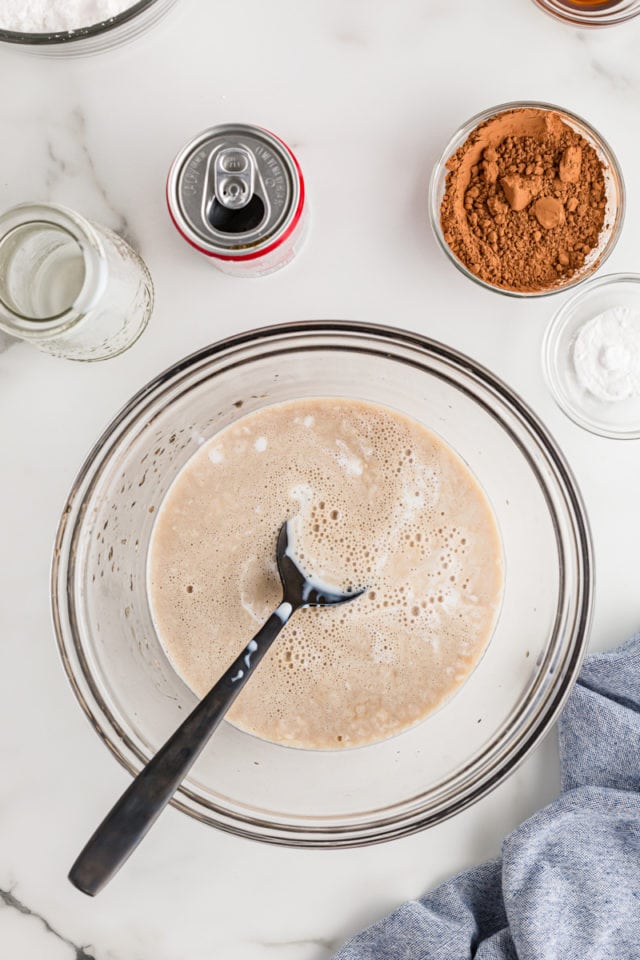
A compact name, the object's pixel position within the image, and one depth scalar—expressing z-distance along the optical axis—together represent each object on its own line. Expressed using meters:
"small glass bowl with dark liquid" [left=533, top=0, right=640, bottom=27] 0.69
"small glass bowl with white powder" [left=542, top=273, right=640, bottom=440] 0.69
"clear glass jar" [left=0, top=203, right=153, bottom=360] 0.64
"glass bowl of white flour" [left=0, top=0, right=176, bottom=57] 0.68
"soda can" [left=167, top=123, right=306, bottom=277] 0.66
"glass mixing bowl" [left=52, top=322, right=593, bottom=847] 0.67
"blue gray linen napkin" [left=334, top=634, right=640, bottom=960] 0.68
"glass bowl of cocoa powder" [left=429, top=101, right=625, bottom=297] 0.68
